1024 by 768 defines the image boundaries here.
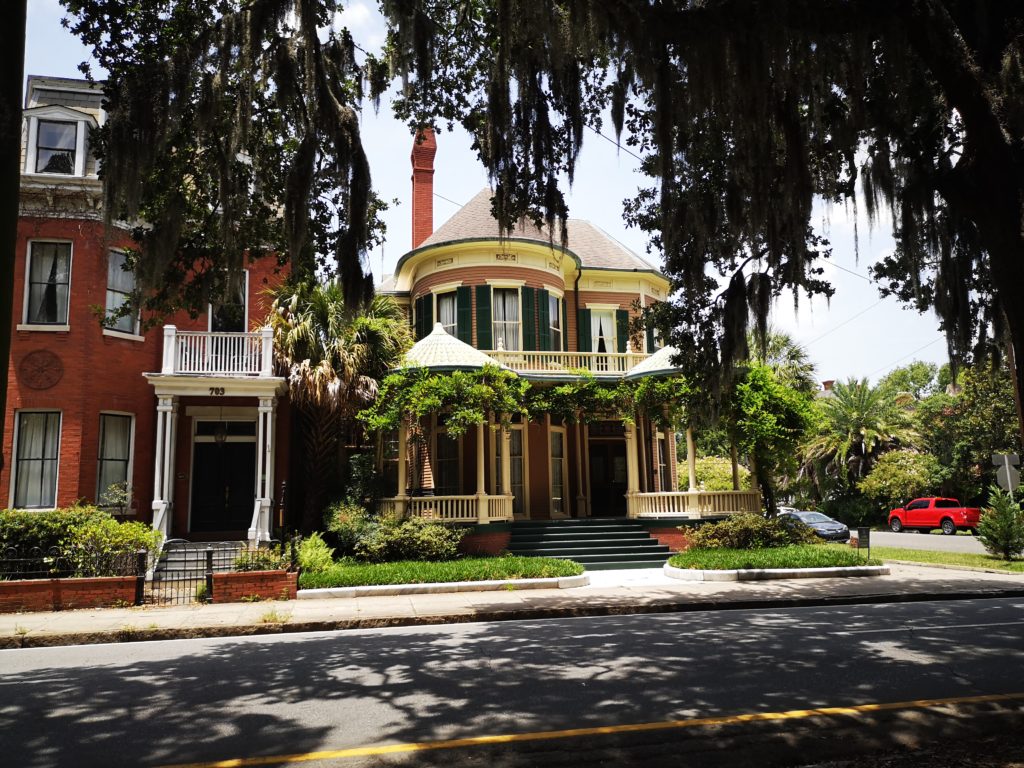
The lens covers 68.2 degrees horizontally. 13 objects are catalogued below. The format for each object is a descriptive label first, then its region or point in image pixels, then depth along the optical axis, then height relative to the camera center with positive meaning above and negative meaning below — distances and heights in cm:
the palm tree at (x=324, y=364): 1844 +309
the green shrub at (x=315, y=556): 1534 -139
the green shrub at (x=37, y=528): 1378 -63
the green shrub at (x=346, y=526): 1742 -88
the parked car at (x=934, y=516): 3406 -189
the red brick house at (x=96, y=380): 1741 +264
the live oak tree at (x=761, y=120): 684 +393
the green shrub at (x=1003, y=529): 1911 -138
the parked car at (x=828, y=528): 2962 -198
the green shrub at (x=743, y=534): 1875 -136
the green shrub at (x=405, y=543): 1691 -128
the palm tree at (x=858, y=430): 4178 +259
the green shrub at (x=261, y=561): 1447 -138
